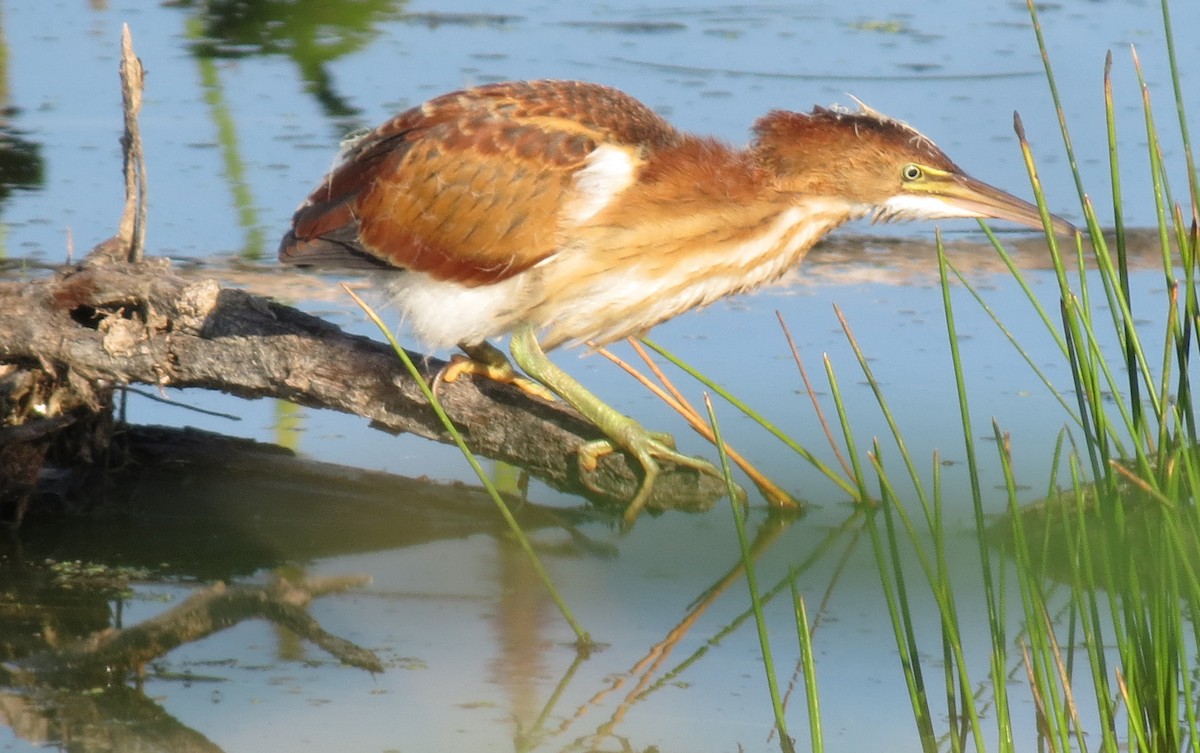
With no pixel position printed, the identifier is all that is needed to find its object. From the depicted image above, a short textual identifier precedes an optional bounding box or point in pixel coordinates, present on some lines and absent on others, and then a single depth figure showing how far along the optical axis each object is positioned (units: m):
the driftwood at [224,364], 6.86
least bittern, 7.01
